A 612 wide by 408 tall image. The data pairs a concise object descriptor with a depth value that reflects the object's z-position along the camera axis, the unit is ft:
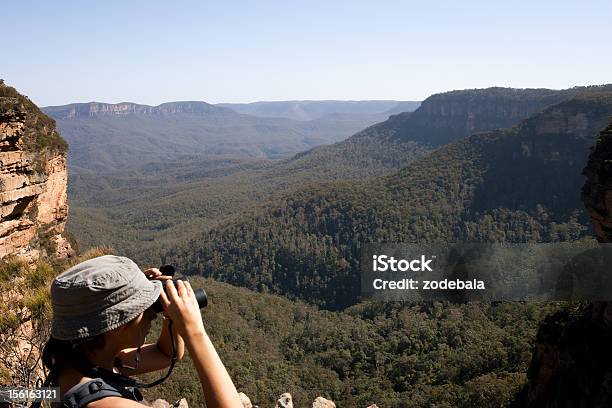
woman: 6.12
